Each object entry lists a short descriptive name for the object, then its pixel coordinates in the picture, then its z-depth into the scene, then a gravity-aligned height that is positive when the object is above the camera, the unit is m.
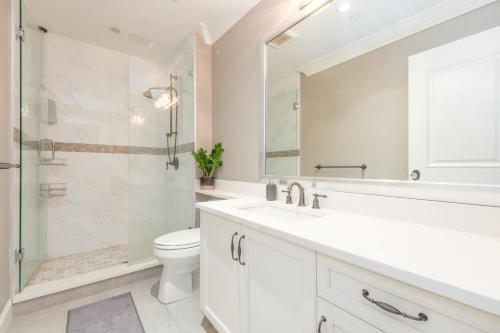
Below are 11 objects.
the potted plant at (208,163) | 2.22 +0.03
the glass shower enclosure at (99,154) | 2.23 +0.13
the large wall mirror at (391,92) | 0.87 +0.37
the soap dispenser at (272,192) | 1.60 -0.18
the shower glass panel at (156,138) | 2.30 +0.25
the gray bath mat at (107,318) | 1.49 -1.07
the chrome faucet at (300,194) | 1.40 -0.18
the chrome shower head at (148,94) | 2.40 +0.76
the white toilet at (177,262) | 1.68 -0.73
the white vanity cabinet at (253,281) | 0.81 -0.51
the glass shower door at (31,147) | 1.79 +0.16
